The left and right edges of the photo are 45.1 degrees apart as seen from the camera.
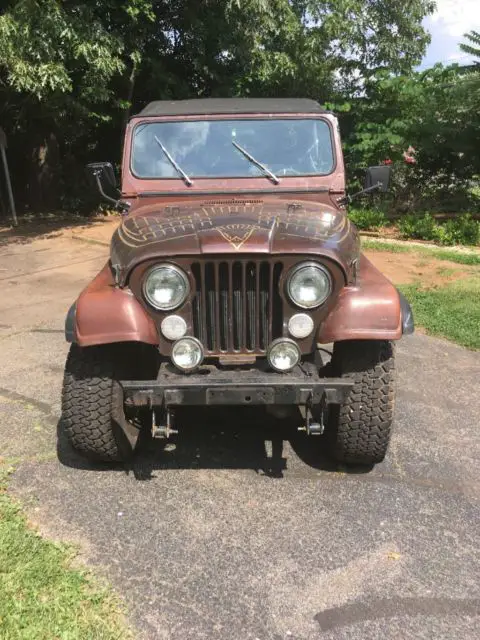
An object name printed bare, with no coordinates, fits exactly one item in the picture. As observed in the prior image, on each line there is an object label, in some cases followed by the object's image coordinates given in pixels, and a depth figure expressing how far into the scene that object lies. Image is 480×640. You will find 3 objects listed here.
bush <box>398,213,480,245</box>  9.44
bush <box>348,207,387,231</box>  10.37
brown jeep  2.60
